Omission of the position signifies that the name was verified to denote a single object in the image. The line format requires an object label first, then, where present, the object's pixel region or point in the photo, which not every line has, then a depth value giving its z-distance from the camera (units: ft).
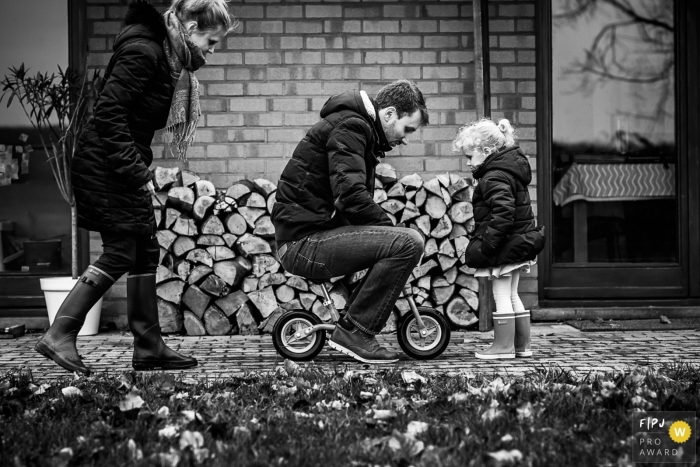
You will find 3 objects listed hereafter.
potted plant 18.72
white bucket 18.70
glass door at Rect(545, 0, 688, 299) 21.53
